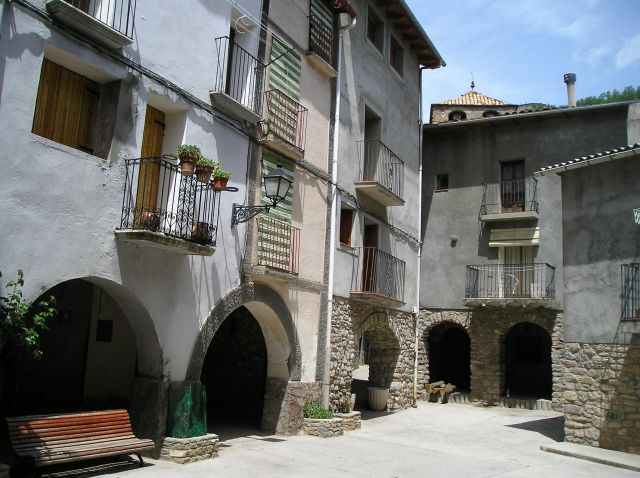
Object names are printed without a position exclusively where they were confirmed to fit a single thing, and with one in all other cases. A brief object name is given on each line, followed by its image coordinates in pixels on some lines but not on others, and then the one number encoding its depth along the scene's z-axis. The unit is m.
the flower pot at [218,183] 9.70
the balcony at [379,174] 16.12
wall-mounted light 10.55
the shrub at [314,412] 13.04
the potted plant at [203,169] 9.12
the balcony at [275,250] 11.70
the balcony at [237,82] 10.79
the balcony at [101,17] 7.73
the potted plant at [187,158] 8.92
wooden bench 7.38
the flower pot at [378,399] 18.17
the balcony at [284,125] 12.21
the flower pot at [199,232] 9.23
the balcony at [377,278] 15.70
